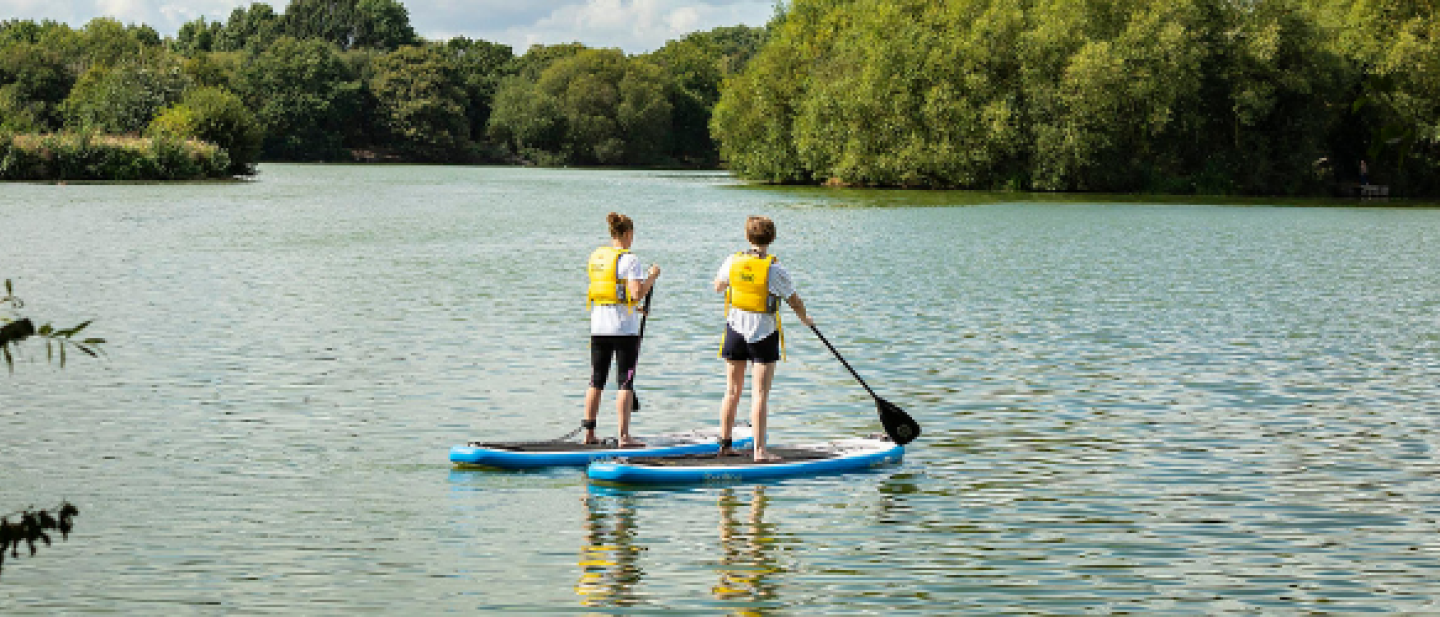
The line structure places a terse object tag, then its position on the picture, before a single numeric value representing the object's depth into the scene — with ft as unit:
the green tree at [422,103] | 533.55
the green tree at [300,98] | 506.48
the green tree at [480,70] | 573.33
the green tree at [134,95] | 302.45
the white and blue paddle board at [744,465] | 39.45
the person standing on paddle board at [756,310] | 38.52
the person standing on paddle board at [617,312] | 40.24
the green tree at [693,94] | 562.25
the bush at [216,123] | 278.46
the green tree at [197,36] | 625.41
